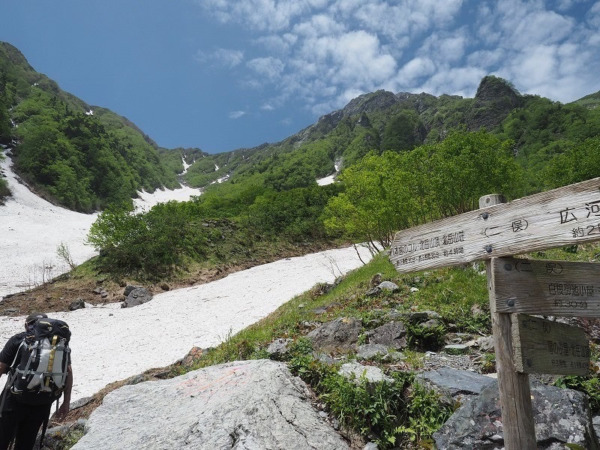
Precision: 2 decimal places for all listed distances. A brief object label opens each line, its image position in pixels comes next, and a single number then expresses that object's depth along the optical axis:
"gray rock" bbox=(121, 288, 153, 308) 22.36
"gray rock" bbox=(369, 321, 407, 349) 7.21
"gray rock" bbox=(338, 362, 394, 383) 4.85
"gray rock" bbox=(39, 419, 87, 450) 6.06
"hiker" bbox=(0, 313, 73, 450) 5.08
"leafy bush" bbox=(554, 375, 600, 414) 4.38
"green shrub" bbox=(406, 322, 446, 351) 7.11
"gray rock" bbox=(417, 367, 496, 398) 4.50
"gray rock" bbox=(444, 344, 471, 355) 6.49
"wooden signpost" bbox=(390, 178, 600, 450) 2.79
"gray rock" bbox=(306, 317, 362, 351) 7.80
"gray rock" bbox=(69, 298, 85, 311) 21.16
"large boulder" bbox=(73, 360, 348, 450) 4.27
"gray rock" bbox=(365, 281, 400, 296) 11.24
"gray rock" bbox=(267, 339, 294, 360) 6.95
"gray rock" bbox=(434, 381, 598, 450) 3.49
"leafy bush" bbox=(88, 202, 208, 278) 28.00
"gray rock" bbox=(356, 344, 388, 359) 6.14
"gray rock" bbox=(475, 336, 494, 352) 6.38
